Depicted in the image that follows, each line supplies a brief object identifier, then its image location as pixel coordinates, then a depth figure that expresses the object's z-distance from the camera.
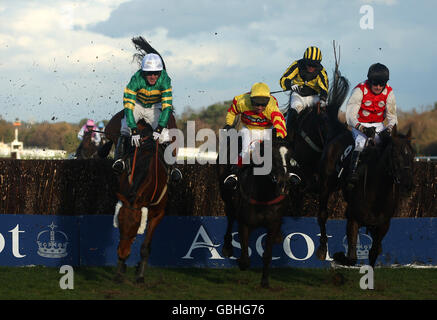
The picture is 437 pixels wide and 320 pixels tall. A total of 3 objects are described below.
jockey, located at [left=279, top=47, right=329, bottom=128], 22.95
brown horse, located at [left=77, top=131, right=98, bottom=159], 36.34
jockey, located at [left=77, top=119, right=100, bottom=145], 37.34
